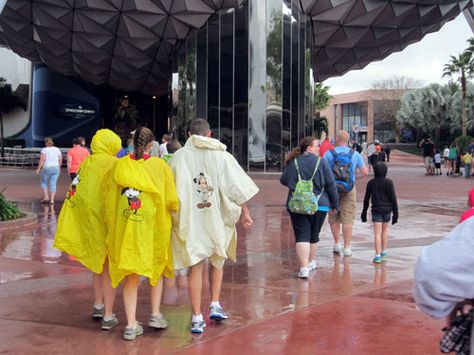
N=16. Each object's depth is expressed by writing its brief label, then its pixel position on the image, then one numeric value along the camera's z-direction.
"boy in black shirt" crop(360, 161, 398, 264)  8.63
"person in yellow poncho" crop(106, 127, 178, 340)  5.10
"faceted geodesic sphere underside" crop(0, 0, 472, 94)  28.00
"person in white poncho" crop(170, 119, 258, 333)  5.43
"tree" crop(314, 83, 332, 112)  88.56
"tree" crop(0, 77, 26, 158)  45.44
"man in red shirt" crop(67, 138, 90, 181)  15.30
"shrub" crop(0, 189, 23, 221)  11.48
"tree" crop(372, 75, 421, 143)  82.69
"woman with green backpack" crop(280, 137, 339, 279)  7.53
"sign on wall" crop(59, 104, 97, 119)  41.69
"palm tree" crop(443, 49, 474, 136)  54.06
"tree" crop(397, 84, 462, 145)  65.56
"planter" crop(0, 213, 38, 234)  11.12
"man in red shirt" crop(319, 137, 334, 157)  14.18
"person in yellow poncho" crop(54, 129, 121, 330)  5.49
